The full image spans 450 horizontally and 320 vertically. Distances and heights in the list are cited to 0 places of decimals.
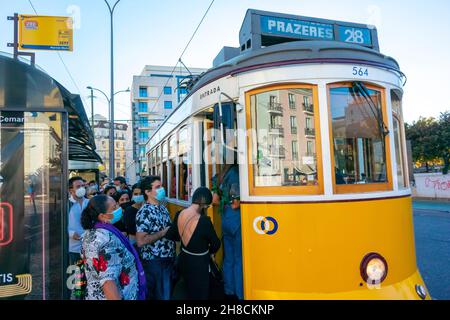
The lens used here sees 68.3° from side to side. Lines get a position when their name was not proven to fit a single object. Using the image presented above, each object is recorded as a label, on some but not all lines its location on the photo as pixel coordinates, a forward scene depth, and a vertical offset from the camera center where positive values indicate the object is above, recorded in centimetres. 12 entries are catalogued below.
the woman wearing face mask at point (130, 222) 402 -43
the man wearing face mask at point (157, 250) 361 -71
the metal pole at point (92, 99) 2940 +807
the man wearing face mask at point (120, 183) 792 +10
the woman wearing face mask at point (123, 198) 503 -18
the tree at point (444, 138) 2130 +239
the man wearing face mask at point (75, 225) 434 -48
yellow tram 285 +5
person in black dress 321 -58
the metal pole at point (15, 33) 484 +243
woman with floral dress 234 -50
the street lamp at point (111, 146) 1645 +211
